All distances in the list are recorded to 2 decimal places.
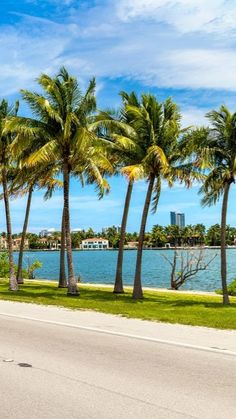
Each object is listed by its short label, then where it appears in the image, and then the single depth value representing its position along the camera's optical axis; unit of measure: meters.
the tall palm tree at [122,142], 22.68
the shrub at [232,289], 33.56
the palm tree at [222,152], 20.05
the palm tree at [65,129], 22.38
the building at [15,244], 177.95
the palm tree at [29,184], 26.86
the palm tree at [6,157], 26.45
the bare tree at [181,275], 39.44
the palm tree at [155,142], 22.33
